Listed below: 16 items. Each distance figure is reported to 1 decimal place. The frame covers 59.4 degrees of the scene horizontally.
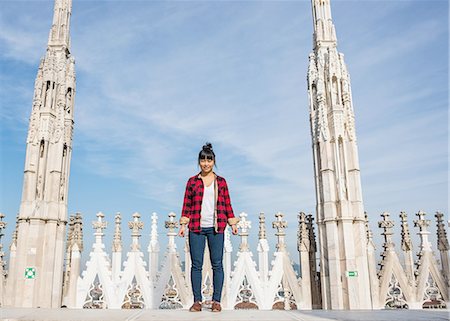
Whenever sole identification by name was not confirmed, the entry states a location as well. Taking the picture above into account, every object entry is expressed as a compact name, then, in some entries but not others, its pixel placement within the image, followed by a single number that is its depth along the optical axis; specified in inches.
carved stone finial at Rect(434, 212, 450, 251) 571.2
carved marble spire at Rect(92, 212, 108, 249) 563.2
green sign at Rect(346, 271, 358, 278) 490.0
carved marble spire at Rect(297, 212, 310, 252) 560.7
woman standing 232.8
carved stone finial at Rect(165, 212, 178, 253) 559.5
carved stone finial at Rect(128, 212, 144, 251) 563.2
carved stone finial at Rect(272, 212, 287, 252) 571.3
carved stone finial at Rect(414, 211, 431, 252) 573.0
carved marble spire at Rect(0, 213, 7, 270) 528.1
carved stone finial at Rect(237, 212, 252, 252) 567.8
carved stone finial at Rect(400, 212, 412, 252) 575.2
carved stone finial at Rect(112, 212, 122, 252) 562.3
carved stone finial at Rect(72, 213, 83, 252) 570.3
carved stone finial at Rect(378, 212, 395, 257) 570.3
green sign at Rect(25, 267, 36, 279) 480.7
